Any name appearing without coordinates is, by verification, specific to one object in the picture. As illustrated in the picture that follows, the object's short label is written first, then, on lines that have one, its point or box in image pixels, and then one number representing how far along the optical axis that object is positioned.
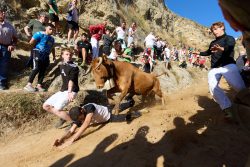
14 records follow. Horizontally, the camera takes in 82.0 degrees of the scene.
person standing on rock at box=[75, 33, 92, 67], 5.60
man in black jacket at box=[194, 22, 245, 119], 3.13
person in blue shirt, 4.18
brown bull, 4.16
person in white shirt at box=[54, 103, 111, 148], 3.34
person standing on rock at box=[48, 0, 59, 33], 5.83
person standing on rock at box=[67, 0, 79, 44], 5.98
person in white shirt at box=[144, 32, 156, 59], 8.40
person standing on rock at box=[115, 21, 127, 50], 7.24
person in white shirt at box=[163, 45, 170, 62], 8.86
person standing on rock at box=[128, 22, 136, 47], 8.32
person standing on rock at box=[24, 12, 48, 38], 4.67
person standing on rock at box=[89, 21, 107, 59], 5.93
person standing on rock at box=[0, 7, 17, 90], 4.26
